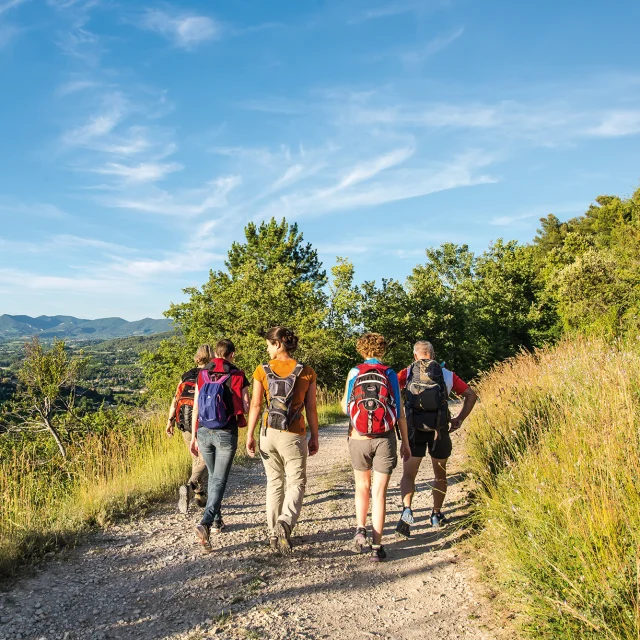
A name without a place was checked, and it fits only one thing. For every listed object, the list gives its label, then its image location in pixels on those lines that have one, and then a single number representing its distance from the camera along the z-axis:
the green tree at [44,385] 9.41
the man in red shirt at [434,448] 4.96
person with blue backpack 4.74
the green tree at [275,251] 35.38
